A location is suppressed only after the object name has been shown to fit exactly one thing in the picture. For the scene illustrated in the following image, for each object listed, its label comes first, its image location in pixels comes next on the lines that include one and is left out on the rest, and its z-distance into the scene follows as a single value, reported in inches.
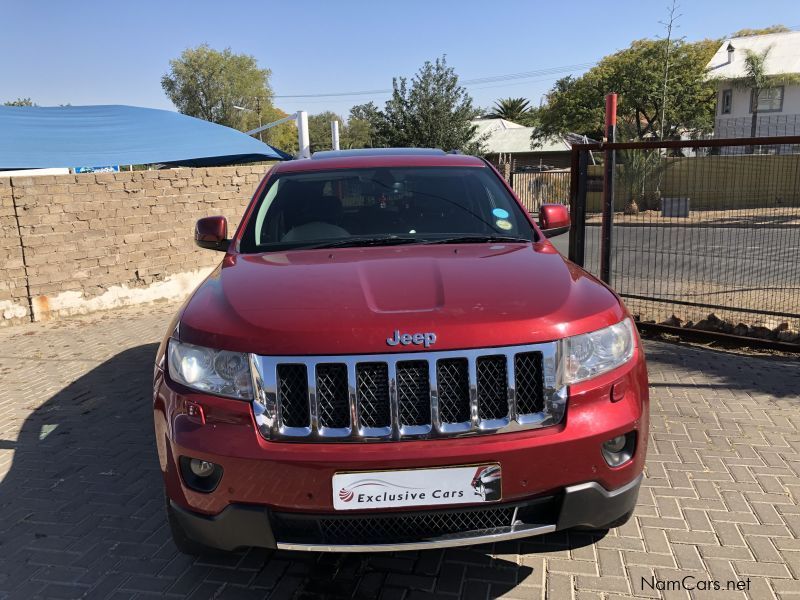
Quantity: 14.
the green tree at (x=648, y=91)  1443.2
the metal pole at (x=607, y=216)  266.8
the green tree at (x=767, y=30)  2367.1
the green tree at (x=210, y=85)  2288.4
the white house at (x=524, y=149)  1880.3
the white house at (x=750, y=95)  1445.6
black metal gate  252.2
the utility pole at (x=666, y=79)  1283.2
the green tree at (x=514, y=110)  2962.6
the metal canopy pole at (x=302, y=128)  660.7
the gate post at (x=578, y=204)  271.6
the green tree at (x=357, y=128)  2689.5
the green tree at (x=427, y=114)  907.4
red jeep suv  86.0
